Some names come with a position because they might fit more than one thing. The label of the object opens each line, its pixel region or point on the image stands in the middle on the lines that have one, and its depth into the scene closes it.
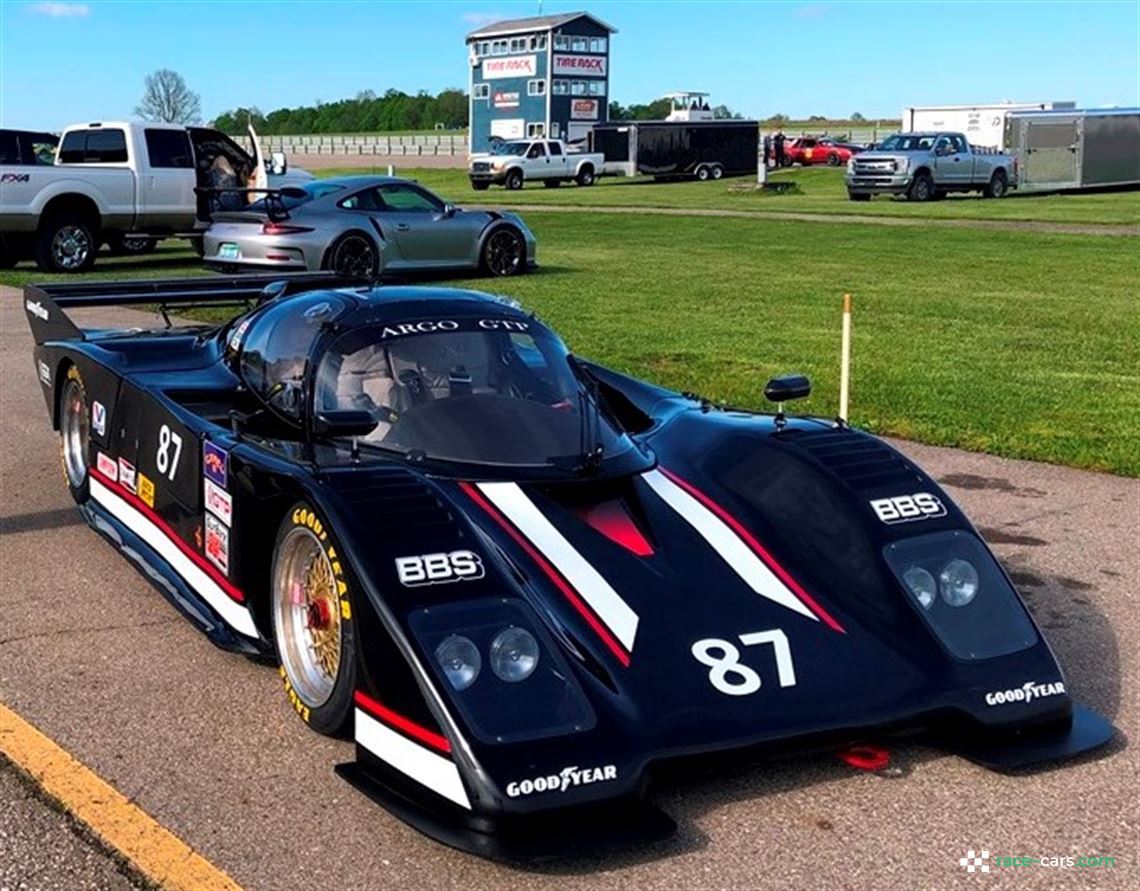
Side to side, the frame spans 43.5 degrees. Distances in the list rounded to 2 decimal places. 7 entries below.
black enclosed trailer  57.16
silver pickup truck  37.69
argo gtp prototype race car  3.88
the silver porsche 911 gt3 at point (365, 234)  17.20
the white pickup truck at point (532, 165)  51.44
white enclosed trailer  56.84
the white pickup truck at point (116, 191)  19.73
